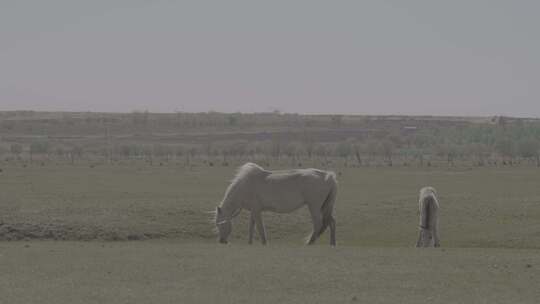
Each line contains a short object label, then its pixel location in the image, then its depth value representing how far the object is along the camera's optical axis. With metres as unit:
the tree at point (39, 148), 115.50
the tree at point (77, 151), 106.31
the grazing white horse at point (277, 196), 26.84
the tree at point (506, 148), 112.04
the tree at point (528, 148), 109.25
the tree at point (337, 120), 185.30
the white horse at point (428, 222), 26.38
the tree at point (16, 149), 113.79
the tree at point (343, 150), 116.15
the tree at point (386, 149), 117.94
